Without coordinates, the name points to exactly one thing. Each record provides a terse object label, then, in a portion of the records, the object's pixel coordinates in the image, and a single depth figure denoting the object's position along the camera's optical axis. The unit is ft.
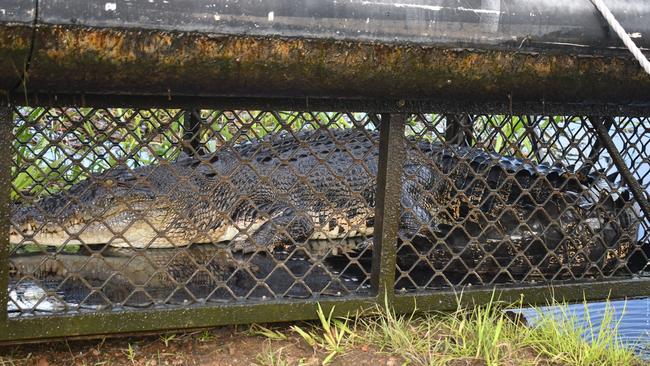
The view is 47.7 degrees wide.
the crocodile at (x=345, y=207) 8.52
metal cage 6.91
